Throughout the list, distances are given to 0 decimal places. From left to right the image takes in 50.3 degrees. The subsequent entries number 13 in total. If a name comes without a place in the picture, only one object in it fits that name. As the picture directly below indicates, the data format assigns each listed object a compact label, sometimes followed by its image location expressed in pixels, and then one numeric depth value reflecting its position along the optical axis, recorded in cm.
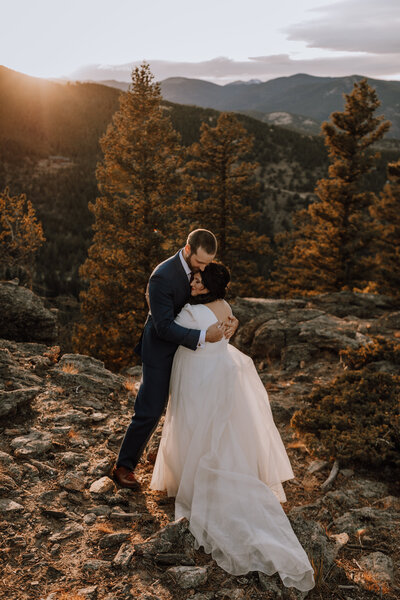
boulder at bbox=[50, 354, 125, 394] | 678
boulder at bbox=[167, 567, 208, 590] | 303
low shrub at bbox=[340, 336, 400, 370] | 833
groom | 373
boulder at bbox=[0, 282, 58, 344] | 807
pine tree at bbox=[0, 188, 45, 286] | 1594
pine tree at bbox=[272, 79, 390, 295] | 2267
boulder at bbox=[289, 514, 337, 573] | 332
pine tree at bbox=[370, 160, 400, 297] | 2548
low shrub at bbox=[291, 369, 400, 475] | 561
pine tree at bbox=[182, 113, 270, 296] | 2419
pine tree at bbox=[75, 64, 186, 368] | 1730
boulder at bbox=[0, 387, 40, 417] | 510
